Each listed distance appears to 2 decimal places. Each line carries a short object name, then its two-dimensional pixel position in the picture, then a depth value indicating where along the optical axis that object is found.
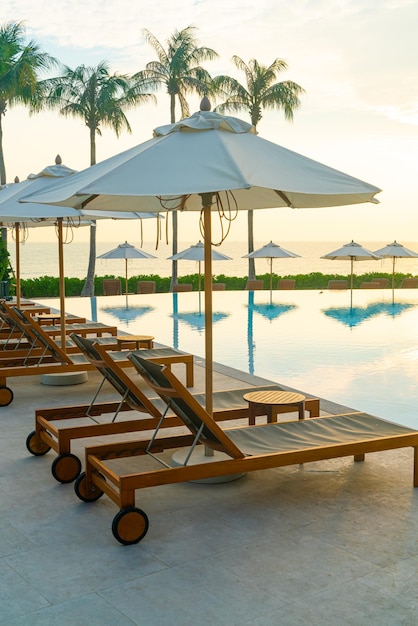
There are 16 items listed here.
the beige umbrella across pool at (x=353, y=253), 23.64
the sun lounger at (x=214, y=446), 4.21
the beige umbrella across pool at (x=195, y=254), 23.12
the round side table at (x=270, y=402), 5.57
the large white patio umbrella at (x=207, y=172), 4.35
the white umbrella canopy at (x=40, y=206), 8.24
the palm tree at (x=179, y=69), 31.83
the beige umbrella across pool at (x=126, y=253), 24.00
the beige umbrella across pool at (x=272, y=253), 25.41
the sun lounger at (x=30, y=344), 8.43
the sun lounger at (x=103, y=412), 5.19
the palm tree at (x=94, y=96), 31.86
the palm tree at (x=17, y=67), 30.75
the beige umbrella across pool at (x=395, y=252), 25.69
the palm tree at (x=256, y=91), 32.34
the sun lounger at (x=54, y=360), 8.20
